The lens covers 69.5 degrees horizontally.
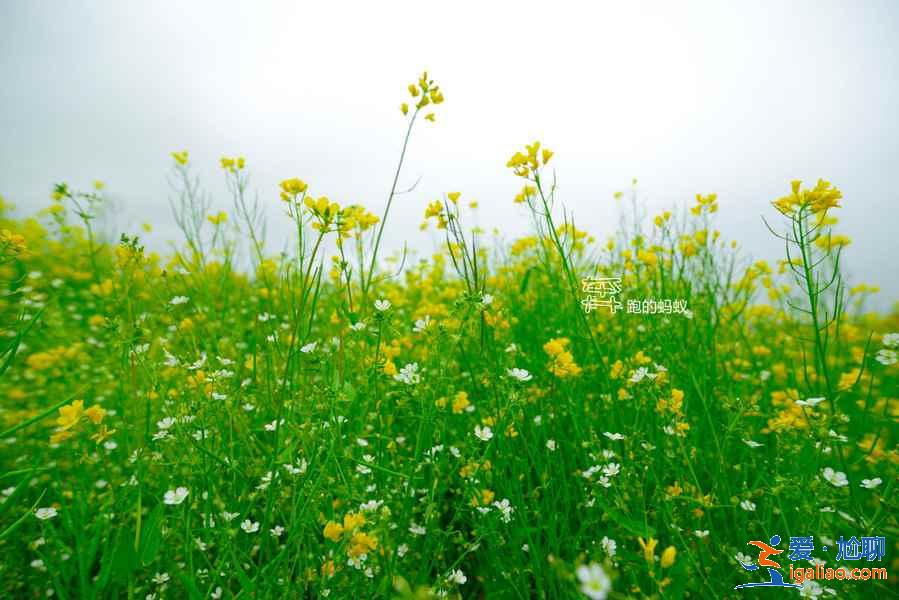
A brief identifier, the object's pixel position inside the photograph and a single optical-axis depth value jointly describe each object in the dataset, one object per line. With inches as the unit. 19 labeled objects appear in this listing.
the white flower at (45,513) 18.1
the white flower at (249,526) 17.9
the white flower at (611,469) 17.7
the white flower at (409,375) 17.9
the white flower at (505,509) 17.3
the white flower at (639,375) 18.5
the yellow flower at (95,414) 16.8
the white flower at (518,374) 18.0
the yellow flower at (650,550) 12.1
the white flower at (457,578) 16.2
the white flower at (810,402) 16.2
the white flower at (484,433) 18.6
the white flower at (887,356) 17.1
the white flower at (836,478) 16.0
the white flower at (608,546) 16.4
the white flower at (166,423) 19.5
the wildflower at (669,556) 11.4
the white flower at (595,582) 9.5
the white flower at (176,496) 17.4
